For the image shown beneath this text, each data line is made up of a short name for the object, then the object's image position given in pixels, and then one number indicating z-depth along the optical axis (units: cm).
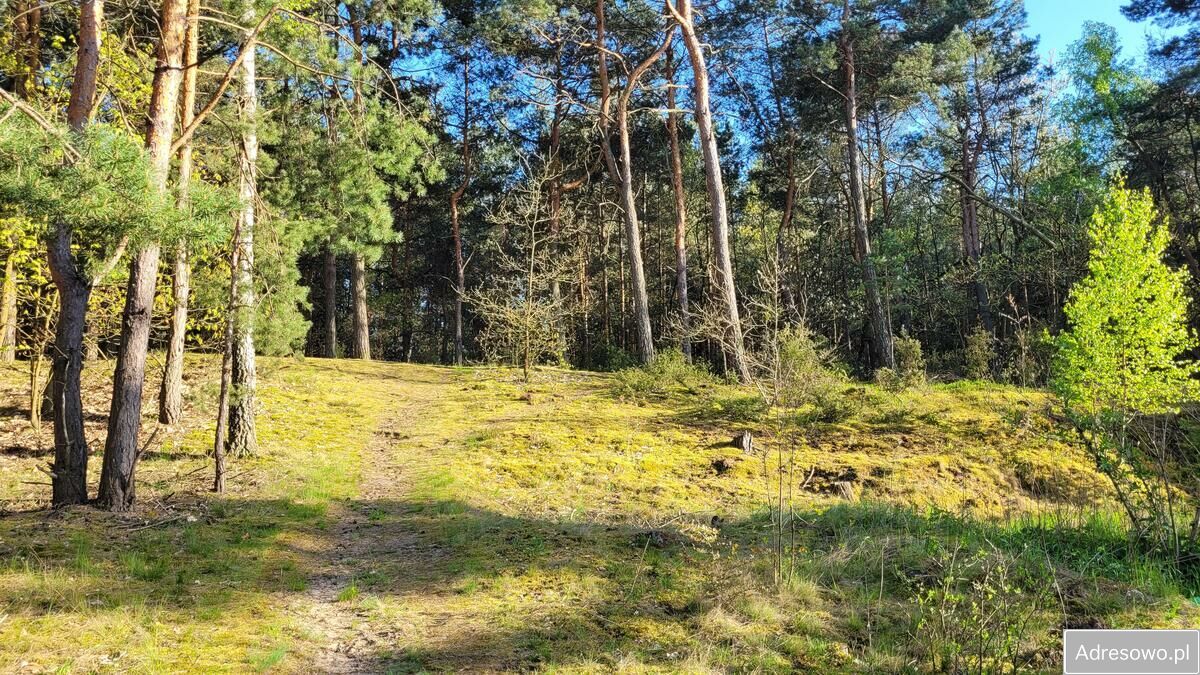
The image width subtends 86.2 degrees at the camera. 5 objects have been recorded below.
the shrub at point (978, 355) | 1529
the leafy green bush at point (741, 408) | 1109
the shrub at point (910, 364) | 1368
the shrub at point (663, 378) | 1357
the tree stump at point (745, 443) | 927
